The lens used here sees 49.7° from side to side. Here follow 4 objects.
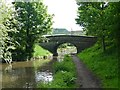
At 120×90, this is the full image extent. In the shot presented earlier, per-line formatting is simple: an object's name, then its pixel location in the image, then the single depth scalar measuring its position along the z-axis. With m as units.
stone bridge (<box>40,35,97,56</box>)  27.47
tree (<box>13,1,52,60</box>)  20.23
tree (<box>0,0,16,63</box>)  10.99
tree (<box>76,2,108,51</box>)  11.87
